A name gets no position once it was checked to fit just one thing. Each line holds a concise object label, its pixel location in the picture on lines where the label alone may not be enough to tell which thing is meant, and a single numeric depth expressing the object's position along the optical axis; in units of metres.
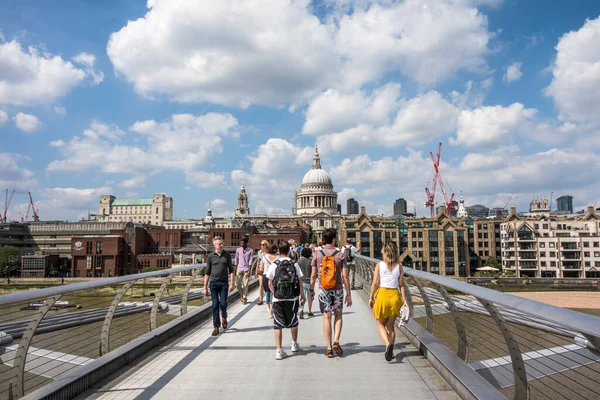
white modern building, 80.81
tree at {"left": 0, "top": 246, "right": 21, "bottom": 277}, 98.50
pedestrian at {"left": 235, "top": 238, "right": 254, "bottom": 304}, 13.29
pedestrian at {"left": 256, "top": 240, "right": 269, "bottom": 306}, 12.24
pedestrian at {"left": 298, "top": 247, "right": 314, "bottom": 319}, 11.86
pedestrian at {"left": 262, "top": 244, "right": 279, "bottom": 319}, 9.82
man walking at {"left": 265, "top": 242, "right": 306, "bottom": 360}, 7.45
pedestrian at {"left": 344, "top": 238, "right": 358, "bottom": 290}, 14.60
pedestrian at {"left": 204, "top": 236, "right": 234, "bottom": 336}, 9.59
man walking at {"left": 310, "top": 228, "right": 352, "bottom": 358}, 7.62
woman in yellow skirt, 6.85
